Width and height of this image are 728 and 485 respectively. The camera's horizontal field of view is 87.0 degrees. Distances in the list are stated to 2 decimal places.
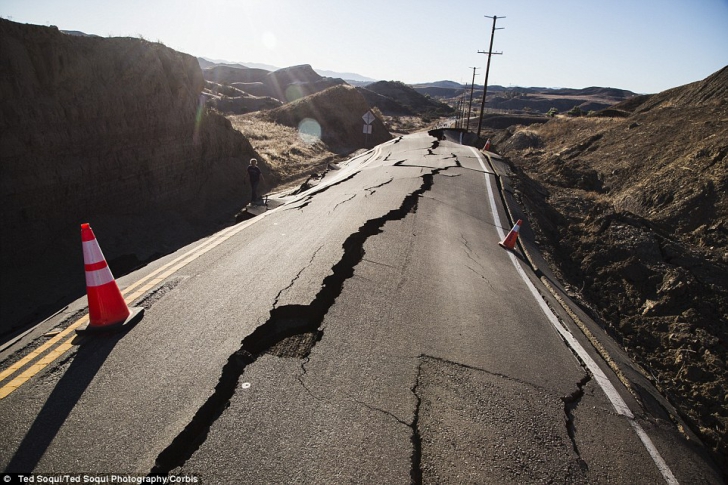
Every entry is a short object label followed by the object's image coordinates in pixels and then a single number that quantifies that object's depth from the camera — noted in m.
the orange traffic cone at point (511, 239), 7.66
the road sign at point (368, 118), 25.25
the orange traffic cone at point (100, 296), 3.84
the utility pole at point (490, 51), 30.71
